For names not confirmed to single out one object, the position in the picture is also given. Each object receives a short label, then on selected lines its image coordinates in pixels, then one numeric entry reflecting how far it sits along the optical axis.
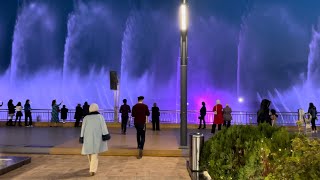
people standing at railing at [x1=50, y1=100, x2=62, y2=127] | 15.35
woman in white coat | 5.91
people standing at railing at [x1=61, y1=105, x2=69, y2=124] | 15.63
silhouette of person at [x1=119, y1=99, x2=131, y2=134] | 11.49
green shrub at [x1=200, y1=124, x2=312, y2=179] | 2.77
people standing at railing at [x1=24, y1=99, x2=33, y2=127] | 14.97
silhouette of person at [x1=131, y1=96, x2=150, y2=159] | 7.63
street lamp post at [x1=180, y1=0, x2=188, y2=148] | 8.58
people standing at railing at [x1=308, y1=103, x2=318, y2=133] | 13.25
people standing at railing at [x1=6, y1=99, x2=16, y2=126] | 15.17
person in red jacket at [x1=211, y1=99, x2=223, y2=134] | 12.00
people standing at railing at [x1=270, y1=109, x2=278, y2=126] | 12.16
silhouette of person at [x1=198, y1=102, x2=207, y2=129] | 14.17
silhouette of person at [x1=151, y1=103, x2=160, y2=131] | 13.17
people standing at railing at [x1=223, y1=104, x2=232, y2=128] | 12.89
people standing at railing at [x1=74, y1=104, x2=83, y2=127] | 14.84
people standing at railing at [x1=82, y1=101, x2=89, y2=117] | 14.38
